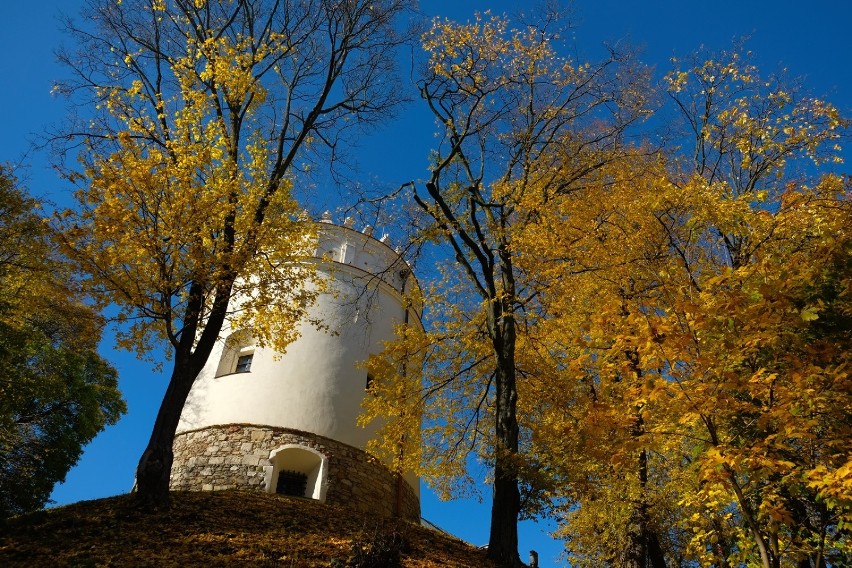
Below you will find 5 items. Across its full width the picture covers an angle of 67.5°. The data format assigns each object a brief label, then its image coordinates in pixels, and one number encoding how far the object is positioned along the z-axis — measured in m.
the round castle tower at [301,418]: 14.27
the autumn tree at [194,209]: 10.38
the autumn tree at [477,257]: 12.73
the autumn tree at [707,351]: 6.57
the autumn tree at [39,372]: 13.14
